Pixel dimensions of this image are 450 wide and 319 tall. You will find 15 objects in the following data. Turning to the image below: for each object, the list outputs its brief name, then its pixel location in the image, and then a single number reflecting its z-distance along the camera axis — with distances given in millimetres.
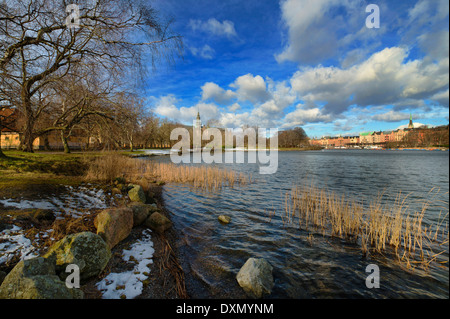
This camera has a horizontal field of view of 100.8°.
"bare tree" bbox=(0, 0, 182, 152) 5766
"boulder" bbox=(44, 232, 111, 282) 3219
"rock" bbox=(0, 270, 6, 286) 2832
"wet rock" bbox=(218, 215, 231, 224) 7527
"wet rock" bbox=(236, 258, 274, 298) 3770
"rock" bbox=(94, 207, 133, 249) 4488
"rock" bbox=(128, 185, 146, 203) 8359
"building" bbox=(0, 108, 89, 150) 38500
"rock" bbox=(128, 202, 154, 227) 6199
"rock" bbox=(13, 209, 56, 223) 4645
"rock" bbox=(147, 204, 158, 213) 7010
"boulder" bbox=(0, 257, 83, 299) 2426
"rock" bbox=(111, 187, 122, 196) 8802
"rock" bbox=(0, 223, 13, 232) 4069
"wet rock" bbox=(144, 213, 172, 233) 6227
